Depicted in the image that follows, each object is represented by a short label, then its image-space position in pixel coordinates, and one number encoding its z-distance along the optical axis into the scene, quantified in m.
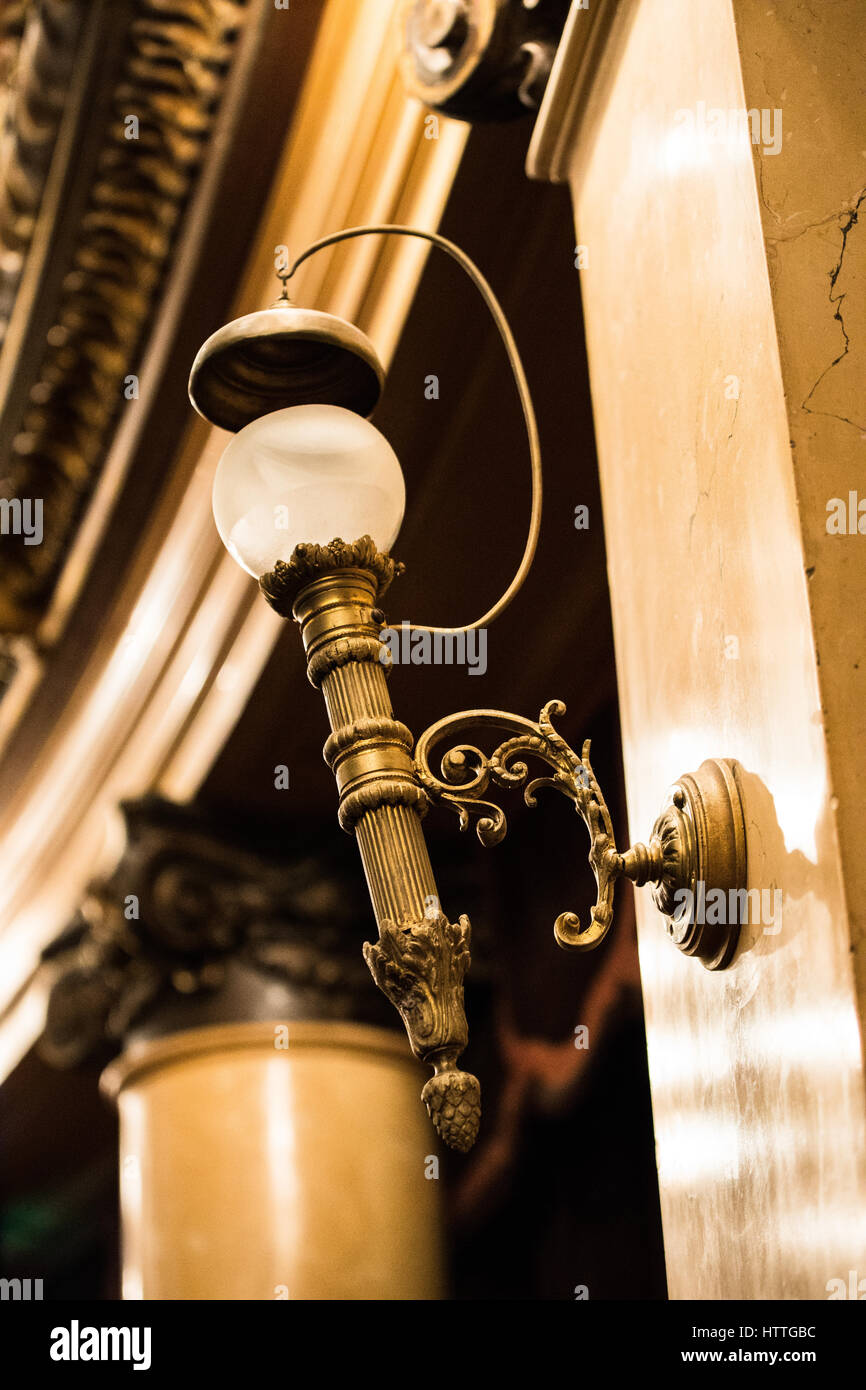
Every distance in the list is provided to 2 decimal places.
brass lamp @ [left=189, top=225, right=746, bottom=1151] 1.40
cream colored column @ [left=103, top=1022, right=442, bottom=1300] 4.35
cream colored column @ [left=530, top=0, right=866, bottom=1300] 1.28
